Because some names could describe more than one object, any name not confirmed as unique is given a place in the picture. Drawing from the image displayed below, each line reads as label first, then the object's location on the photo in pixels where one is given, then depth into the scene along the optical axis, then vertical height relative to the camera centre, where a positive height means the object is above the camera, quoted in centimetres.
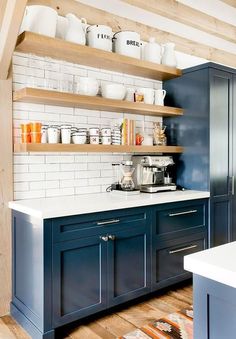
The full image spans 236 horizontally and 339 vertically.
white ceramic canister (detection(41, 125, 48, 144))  262 +22
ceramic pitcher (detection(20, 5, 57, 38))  253 +112
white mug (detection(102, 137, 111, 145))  297 +19
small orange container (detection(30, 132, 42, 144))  254 +19
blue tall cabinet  325 +25
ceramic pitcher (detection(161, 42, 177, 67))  337 +110
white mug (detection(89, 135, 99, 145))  289 +20
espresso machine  319 -13
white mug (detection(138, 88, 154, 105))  329 +68
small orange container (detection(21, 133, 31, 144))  255 +18
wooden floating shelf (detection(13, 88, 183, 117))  249 +51
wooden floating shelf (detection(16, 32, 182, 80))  249 +91
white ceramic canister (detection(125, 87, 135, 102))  333 +69
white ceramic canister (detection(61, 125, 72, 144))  271 +23
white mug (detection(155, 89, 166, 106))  340 +68
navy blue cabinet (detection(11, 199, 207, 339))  219 -77
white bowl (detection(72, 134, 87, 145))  276 +19
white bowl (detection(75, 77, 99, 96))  282 +66
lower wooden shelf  248 +11
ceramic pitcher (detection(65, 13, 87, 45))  271 +111
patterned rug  225 -122
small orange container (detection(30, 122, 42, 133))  254 +27
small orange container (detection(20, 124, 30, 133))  255 +26
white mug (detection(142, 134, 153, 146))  335 +21
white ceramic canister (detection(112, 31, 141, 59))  303 +112
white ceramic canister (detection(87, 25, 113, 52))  288 +112
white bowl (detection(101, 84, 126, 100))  298 +65
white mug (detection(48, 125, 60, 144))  264 +22
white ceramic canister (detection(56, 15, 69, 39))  284 +118
